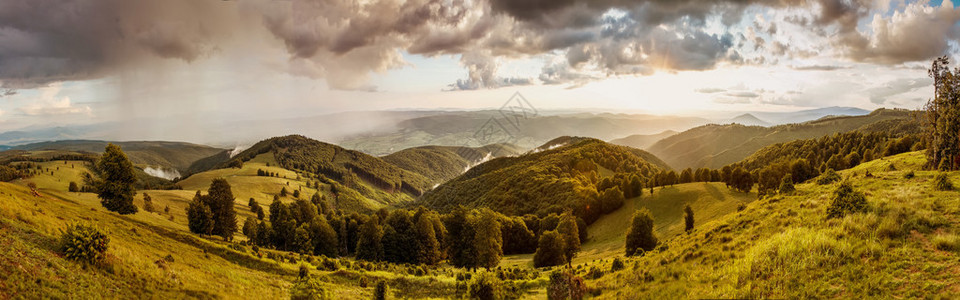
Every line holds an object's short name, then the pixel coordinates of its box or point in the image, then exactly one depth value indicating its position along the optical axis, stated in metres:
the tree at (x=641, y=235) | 59.75
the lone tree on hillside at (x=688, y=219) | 65.38
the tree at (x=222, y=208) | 68.50
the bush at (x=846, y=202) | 20.47
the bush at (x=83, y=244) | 22.17
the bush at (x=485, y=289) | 34.00
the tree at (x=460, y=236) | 67.94
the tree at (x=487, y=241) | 59.31
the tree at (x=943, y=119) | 43.84
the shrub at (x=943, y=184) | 23.12
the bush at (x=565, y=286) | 26.38
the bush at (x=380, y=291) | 32.41
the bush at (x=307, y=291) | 26.16
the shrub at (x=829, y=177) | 37.03
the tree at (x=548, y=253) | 68.06
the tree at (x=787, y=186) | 34.94
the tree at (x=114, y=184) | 49.75
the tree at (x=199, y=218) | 60.47
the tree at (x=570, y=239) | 58.28
